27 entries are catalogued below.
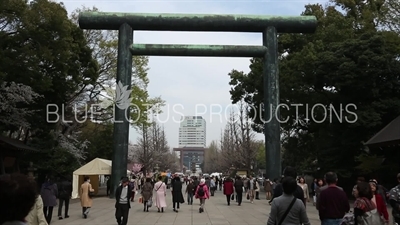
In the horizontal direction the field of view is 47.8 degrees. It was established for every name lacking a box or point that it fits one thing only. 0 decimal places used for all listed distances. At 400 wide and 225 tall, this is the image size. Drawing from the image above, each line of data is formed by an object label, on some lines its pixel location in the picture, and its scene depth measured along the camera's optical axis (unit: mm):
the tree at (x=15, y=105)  20781
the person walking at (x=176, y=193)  17688
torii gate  19406
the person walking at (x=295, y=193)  6753
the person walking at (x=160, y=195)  16877
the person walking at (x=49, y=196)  12312
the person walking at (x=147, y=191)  17266
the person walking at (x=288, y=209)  5258
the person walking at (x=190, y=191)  21266
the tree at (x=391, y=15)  24081
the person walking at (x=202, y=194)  17191
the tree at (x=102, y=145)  37094
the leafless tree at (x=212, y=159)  93750
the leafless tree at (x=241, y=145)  47031
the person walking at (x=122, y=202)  12008
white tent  25391
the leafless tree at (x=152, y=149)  55841
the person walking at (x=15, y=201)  3143
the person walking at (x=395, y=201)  7477
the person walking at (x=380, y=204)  6816
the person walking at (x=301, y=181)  13373
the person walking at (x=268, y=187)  21531
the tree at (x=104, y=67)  32156
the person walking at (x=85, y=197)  14706
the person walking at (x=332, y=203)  6328
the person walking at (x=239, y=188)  21312
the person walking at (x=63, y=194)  14888
